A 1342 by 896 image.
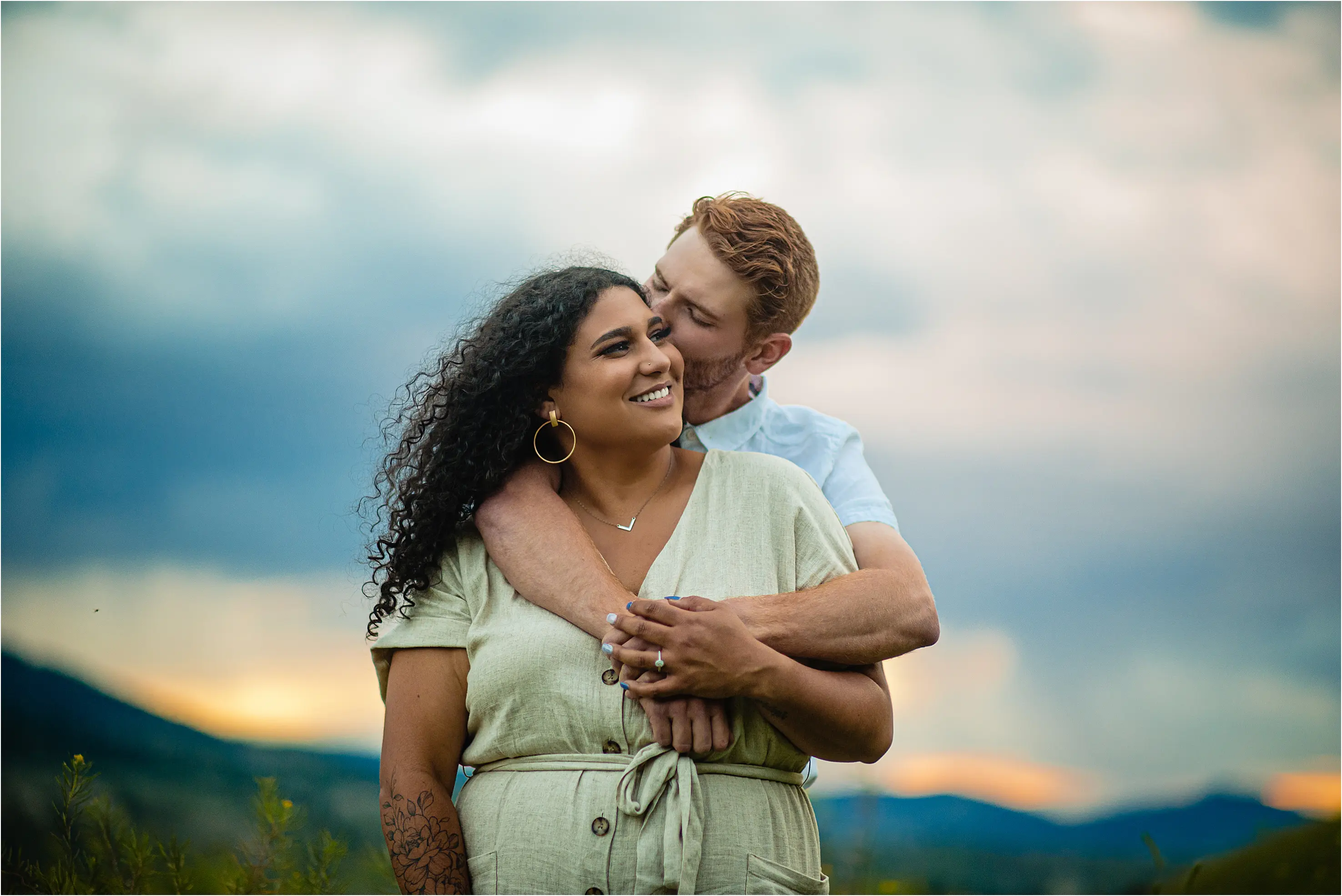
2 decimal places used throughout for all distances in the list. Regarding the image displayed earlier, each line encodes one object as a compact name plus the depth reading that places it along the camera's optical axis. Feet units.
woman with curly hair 7.78
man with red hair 7.81
